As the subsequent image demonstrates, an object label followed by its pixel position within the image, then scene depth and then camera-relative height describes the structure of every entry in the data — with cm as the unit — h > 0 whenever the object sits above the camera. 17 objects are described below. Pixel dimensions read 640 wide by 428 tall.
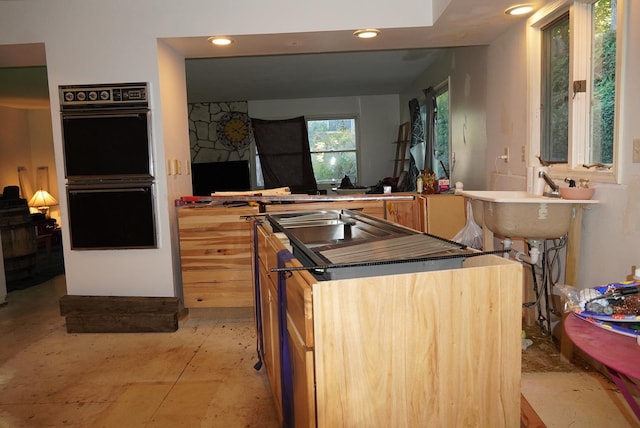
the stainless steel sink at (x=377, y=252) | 129 -27
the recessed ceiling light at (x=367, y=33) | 318 +89
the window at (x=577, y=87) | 235 +38
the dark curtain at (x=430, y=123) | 563 +47
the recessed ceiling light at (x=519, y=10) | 278 +88
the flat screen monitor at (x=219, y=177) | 790 -11
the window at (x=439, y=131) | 530 +37
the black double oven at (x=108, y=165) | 324 +6
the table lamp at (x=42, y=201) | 711 -36
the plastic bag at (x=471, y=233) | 338 -51
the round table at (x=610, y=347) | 114 -49
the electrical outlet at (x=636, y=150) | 200 +2
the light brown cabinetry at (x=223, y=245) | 340 -53
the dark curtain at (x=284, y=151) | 799 +27
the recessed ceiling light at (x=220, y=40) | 323 +89
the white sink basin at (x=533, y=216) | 236 -29
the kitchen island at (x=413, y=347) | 119 -47
